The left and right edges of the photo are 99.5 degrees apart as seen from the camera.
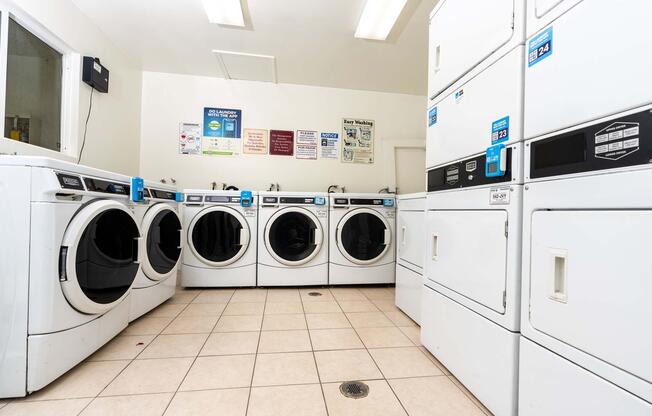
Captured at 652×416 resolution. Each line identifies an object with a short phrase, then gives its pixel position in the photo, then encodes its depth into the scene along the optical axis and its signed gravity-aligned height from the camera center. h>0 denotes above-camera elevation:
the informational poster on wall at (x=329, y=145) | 3.63 +0.84
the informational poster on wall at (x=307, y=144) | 3.59 +0.83
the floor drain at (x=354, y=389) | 1.21 -0.82
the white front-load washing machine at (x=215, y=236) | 2.70 -0.29
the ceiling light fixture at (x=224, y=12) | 2.16 +1.60
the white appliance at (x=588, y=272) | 0.65 -0.16
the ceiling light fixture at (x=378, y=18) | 2.12 +1.60
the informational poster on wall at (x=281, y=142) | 3.53 +0.84
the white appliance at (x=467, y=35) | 1.04 +0.79
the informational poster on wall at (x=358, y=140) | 3.68 +0.93
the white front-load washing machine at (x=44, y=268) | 1.13 -0.28
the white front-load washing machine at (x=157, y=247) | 1.91 -0.33
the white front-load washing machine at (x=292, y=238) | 2.80 -0.30
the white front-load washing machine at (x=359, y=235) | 2.87 -0.27
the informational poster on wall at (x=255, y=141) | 3.48 +0.84
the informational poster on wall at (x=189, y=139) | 3.37 +0.82
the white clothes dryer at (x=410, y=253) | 1.98 -0.33
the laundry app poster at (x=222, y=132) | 3.41 +0.93
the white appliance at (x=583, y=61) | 0.67 +0.43
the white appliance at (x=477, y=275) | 1.01 -0.28
